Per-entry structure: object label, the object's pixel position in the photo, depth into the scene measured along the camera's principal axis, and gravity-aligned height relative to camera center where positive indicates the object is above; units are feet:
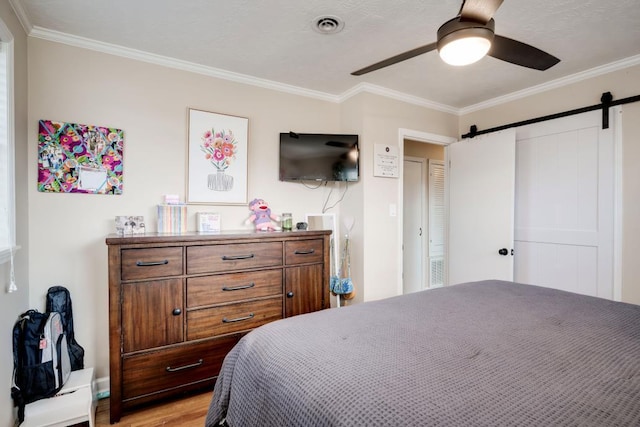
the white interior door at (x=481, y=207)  10.11 +0.19
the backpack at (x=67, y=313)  6.65 -2.19
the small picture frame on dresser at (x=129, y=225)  6.89 -0.30
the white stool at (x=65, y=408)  5.49 -3.55
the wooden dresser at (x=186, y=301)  6.16 -1.97
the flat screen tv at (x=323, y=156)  9.67 +1.74
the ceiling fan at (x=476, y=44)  4.09 +2.60
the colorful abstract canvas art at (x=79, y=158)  6.75 +1.21
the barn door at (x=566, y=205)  8.57 +0.22
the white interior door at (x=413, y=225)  14.83 -0.61
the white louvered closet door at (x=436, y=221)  15.43 -0.44
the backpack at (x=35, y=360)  5.61 -2.73
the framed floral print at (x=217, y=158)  8.34 +1.48
